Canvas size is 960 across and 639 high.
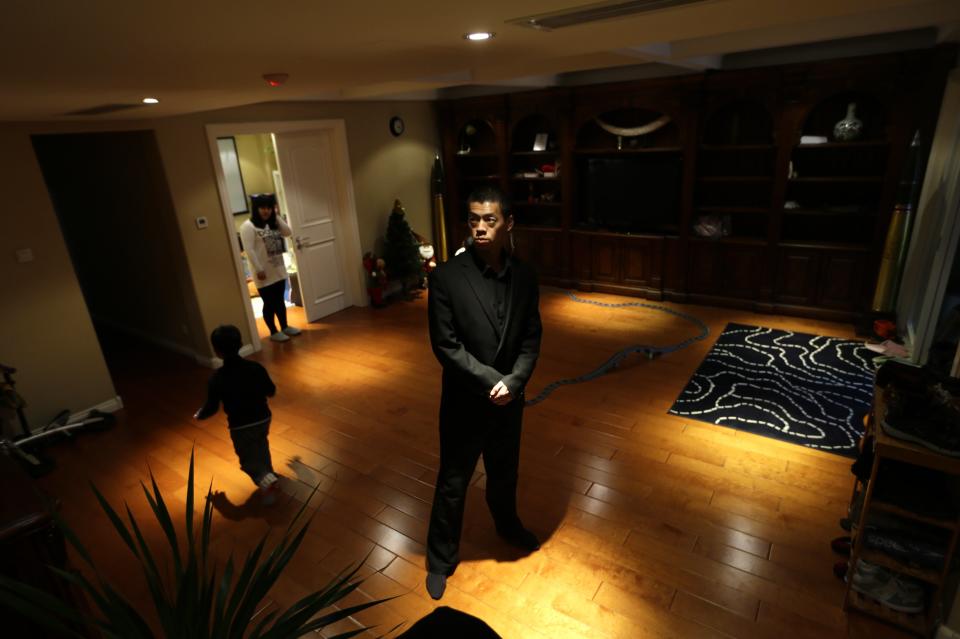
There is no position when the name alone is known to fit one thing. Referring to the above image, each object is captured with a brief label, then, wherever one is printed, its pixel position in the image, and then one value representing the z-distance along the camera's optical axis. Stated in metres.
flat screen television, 5.90
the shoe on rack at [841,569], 2.36
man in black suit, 2.07
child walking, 2.76
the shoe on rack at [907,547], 2.00
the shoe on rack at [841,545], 2.47
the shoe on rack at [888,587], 2.12
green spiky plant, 1.08
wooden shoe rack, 1.88
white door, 5.62
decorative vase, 4.79
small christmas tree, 6.38
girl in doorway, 5.04
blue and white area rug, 3.55
